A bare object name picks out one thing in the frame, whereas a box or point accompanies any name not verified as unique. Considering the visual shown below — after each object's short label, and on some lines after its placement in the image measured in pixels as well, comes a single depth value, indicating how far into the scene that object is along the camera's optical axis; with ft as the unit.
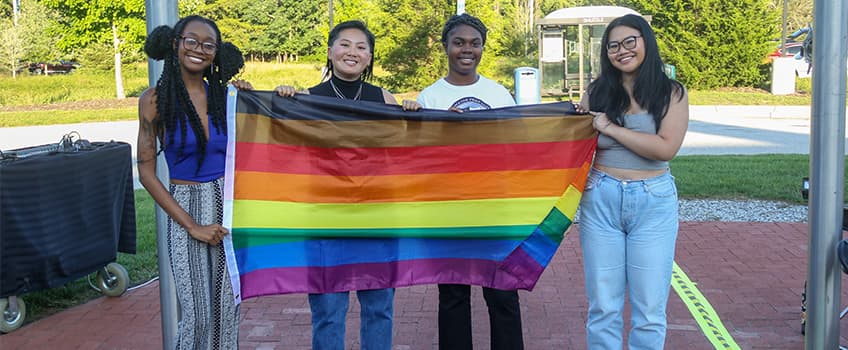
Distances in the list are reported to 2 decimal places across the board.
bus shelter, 82.48
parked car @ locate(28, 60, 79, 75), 148.97
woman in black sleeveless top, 13.25
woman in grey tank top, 12.38
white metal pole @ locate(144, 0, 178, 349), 13.50
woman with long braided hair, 11.91
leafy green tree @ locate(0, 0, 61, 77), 111.96
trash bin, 61.11
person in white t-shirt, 13.84
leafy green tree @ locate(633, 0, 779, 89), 96.17
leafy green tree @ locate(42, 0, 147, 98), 92.27
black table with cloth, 17.67
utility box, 91.04
